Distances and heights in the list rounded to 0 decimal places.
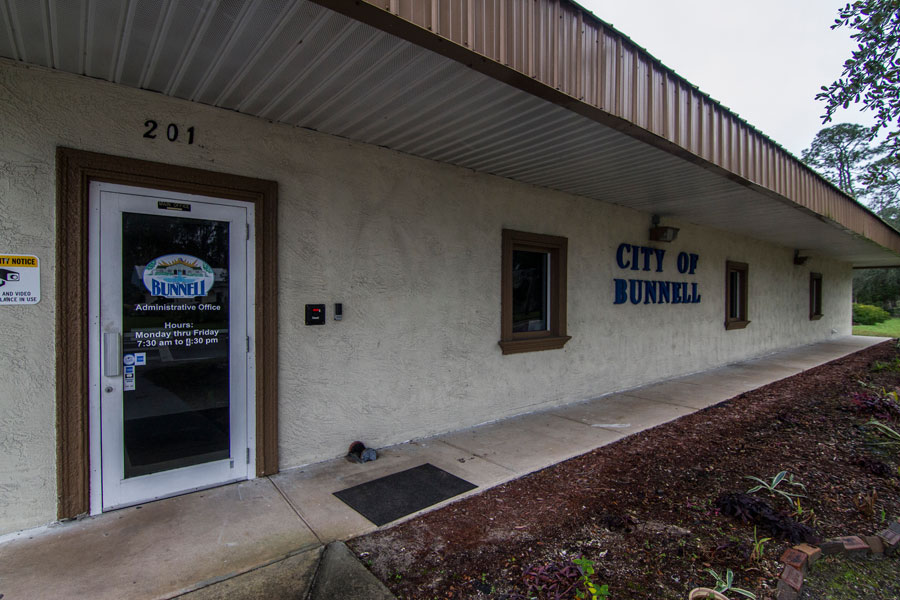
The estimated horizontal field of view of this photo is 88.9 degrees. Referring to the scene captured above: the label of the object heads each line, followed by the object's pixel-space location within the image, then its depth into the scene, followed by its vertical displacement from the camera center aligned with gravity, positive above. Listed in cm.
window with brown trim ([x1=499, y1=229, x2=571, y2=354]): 550 +4
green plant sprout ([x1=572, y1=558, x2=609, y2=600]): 230 -150
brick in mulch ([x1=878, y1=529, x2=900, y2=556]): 276 -149
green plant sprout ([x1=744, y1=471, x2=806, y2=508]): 337 -146
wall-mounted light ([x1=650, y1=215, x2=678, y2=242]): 741 +101
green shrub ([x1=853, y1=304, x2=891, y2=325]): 2534 -106
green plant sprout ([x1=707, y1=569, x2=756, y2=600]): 228 -148
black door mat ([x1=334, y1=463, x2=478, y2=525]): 326 -153
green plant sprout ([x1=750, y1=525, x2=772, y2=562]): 262 -148
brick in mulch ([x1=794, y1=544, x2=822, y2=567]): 257 -146
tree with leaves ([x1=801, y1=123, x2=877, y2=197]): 3094 +1081
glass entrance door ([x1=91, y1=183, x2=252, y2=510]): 313 -35
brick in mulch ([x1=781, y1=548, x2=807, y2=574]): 247 -145
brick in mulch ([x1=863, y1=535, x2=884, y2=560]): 275 -150
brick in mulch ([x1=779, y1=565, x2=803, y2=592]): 236 -148
